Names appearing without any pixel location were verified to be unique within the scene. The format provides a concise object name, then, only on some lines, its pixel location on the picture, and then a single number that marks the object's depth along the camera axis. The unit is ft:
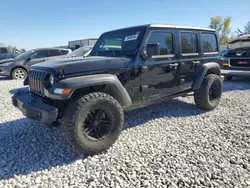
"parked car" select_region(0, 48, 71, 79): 30.35
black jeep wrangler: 8.80
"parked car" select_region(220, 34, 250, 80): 23.65
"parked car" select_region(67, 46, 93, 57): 30.78
